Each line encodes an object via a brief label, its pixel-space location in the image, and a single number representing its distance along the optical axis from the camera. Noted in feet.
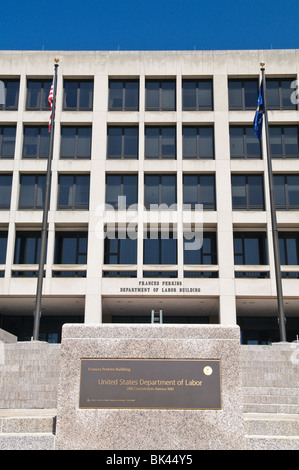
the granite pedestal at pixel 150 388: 27.96
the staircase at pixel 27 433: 28.22
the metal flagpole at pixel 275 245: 71.35
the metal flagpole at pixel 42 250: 72.08
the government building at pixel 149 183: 100.53
